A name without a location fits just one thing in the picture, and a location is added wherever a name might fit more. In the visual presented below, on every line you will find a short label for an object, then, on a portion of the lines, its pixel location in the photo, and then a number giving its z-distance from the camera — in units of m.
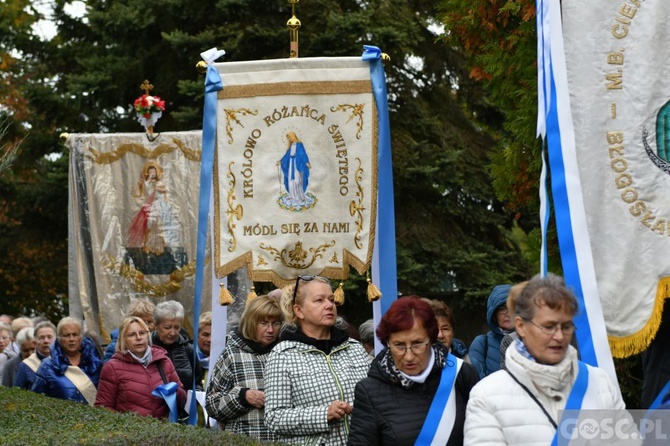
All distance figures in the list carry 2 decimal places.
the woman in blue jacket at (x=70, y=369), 10.85
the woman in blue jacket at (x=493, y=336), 8.36
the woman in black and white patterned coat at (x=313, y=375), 6.73
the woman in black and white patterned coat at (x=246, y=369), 7.98
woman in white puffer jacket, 5.15
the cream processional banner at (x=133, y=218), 15.39
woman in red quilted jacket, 9.66
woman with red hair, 5.75
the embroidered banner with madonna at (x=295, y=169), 9.31
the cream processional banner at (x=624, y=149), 7.00
